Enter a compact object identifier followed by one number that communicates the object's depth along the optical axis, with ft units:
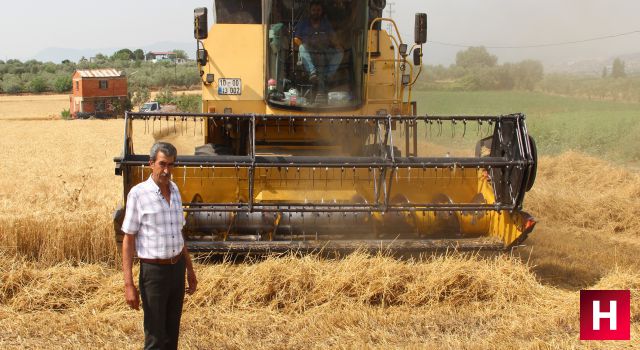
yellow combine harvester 20.04
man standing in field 12.60
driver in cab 25.34
